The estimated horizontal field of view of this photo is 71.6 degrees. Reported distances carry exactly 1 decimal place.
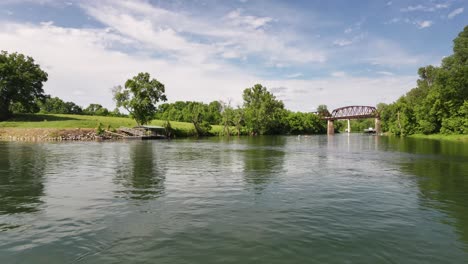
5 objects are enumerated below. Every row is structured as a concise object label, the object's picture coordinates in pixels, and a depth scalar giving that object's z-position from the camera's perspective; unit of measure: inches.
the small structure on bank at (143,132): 3728.6
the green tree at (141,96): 3951.8
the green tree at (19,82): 3919.8
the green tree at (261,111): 6279.5
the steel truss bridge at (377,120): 6910.9
